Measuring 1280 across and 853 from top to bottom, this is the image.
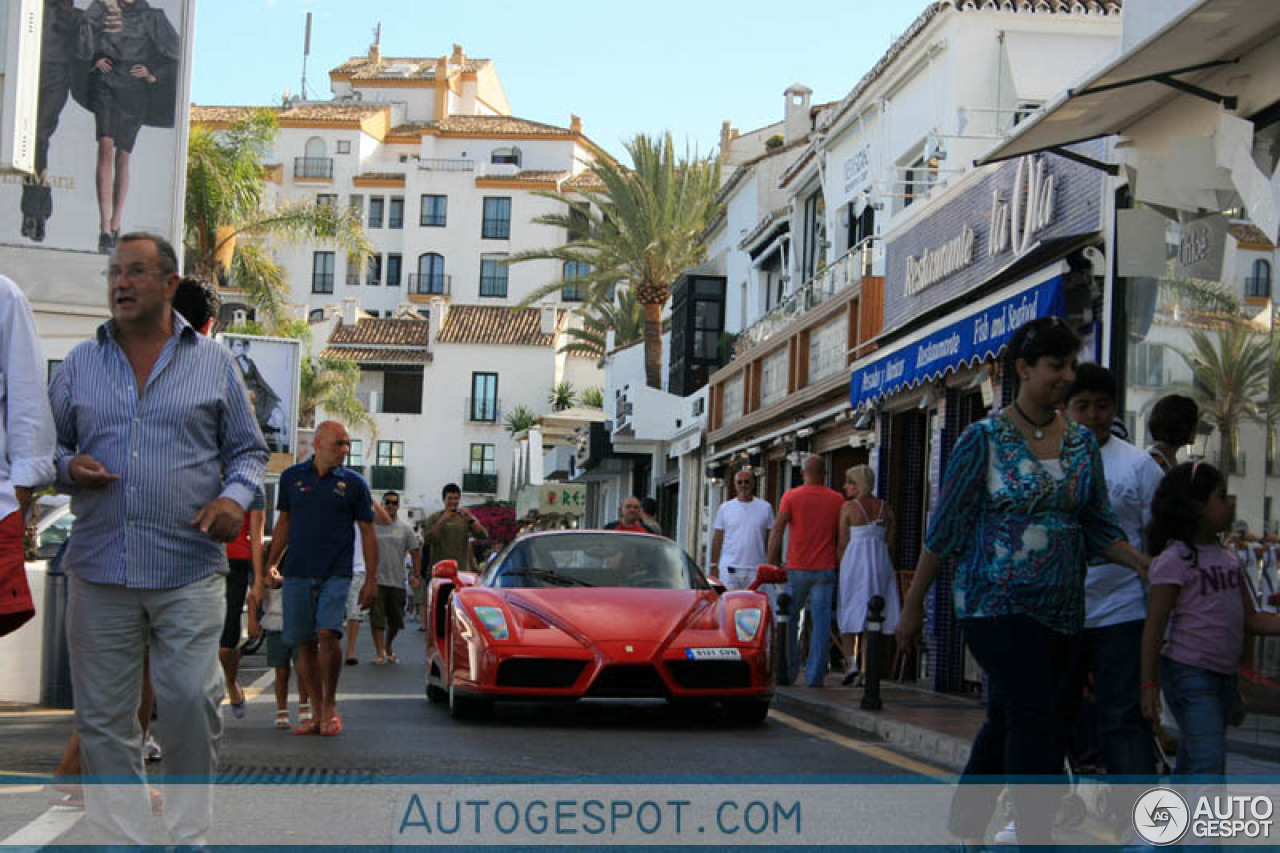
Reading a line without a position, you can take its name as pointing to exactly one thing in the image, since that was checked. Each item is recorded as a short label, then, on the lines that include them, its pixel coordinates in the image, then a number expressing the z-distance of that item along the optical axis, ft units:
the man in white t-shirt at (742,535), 57.16
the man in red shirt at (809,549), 51.29
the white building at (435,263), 280.92
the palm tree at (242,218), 120.37
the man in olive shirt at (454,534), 67.05
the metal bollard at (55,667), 38.75
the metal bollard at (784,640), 51.13
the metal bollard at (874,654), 41.24
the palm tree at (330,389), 229.86
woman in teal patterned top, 18.51
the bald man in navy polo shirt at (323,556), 33.58
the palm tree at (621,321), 191.21
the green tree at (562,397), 277.85
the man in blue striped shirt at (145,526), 17.61
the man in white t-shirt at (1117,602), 21.07
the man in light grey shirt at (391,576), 64.44
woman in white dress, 51.90
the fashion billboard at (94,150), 67.26
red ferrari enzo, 36.63
